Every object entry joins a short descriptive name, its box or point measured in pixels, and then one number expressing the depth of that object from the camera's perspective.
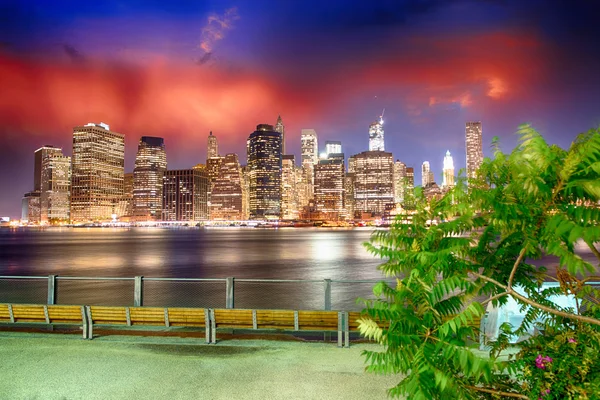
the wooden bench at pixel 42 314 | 13.45
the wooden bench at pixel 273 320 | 12.54
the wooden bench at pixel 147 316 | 13.05
